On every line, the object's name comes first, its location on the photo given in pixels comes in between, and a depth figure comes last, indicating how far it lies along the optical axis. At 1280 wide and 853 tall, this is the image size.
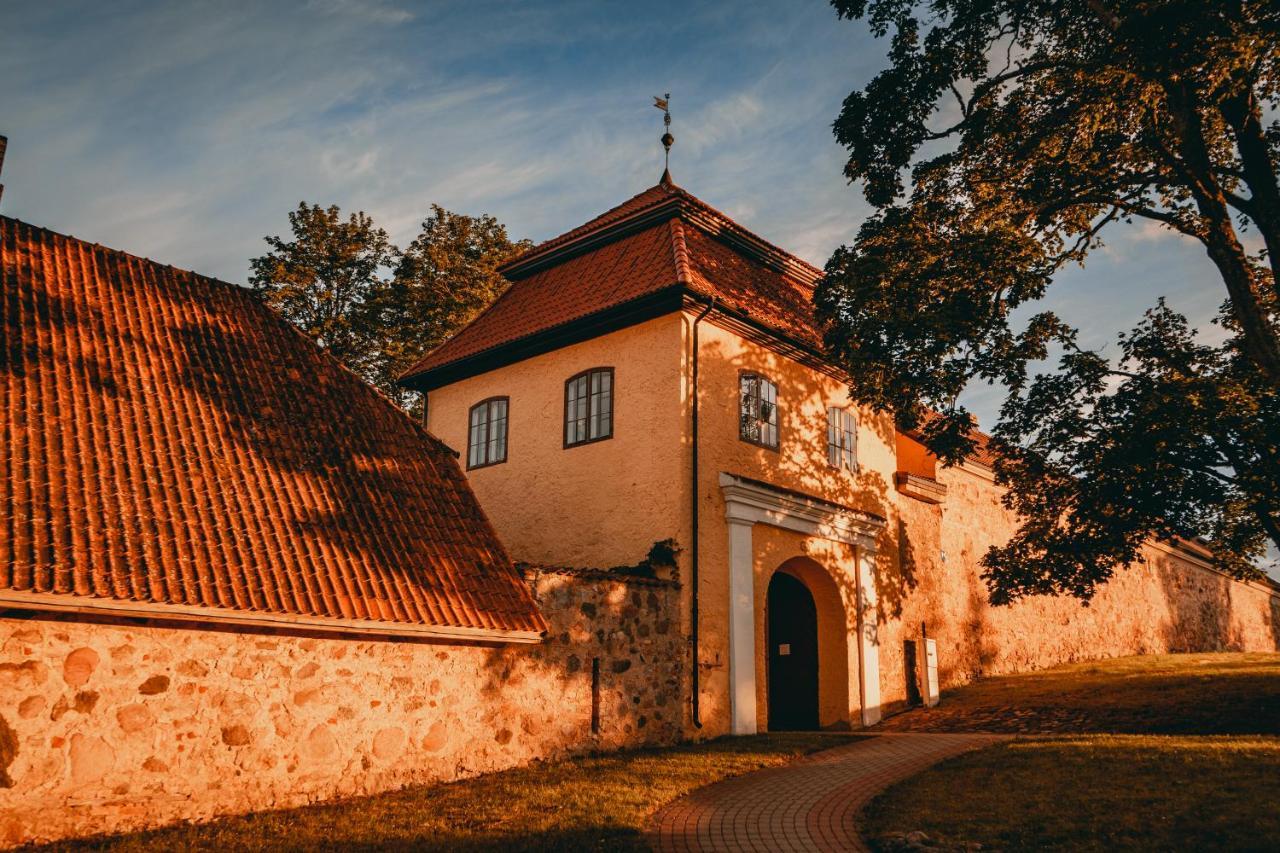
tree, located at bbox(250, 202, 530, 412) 25.50
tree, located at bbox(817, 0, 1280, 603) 11.84
